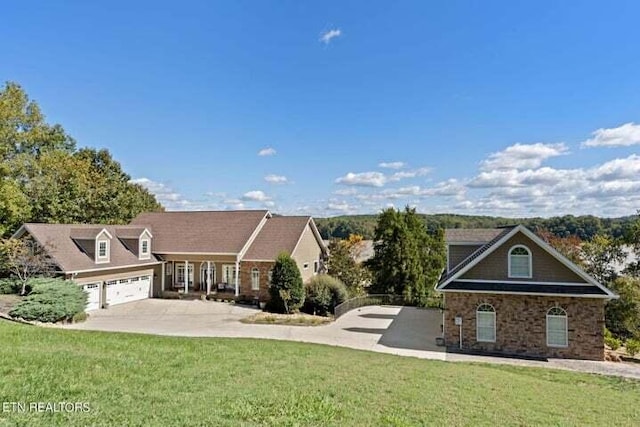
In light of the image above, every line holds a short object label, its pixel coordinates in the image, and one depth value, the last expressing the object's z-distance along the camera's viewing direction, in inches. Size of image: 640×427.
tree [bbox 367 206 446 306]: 1273.4
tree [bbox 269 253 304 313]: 1016.2
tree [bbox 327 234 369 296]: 1407.5
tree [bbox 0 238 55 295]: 871.1
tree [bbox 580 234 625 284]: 1016.9
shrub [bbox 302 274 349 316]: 1059.3
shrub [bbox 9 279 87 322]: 746.8
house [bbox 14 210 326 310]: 1009.8
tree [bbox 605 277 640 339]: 781.9
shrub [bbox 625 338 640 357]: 671.8
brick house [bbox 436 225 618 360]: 649.6
